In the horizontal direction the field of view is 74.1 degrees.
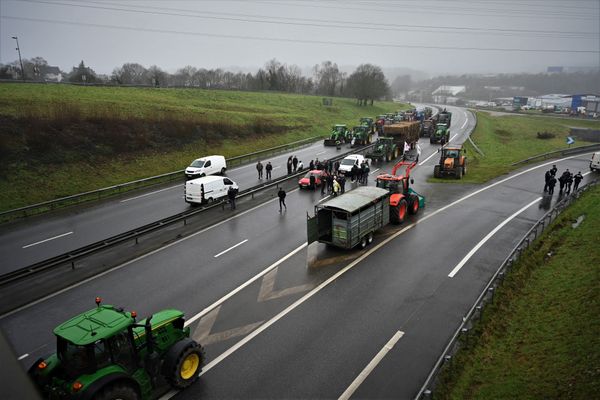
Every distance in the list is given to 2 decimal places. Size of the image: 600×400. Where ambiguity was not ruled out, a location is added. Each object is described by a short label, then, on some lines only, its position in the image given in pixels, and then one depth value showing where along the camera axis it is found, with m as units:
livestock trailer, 16.81
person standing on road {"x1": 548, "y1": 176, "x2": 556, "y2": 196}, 26.02
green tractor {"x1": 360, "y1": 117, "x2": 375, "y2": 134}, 57.38
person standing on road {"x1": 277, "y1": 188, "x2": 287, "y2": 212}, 23.56
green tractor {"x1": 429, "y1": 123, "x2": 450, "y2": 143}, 50.11
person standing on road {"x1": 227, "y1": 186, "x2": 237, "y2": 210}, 23.47
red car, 28.91
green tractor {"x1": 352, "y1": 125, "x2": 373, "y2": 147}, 48.39
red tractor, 20.72
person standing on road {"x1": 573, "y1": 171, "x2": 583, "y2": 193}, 25.98
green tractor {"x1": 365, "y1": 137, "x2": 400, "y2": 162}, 38.53
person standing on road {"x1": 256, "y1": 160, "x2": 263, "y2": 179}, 32.41
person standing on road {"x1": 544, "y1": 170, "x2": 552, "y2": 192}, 26.16
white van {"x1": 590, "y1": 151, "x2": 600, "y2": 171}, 33.09
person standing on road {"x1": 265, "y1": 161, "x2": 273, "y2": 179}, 31.69
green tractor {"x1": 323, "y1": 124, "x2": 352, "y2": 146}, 49.81
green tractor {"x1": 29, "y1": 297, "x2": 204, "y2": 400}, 7.59
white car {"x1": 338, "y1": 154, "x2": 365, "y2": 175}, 32.53
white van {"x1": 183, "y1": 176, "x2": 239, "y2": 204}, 24.67
